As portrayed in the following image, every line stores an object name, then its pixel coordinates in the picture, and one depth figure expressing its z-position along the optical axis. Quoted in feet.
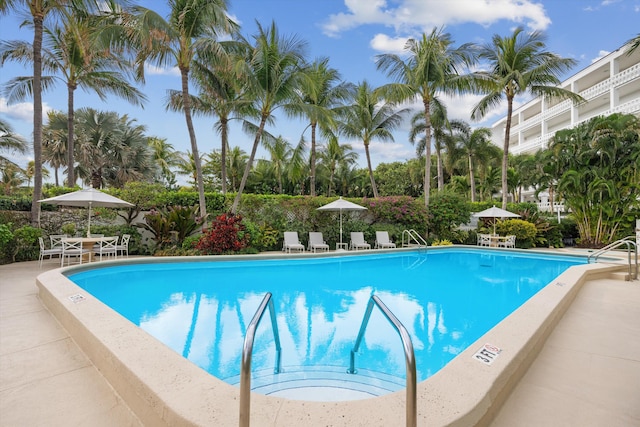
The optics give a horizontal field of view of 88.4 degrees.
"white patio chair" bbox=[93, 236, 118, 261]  30.03
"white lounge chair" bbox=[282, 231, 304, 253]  42.49
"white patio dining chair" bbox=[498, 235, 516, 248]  47.96
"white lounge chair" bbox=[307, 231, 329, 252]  43.75
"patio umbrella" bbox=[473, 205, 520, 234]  49.04
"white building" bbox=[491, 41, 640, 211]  82.17
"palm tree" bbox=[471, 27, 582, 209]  52.70
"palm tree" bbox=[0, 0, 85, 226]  32.01
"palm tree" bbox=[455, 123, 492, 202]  83.82
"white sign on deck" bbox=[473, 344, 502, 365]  8.34
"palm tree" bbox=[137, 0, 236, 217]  35.73
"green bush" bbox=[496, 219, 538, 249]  51.26
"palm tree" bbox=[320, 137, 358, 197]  98.44
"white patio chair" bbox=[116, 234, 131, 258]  32.89
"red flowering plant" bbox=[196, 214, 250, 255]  37.17
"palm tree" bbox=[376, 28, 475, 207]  51.11
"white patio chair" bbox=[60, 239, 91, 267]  27.17
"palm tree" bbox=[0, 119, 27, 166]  69.62
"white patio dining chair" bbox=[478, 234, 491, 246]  49.05
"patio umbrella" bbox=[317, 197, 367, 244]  42.57
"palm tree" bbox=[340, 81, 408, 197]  65.21
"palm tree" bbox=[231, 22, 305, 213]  41.57
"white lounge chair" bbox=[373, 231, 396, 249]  45.93
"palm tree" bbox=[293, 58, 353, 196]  59.31
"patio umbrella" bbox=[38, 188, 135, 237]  28.68
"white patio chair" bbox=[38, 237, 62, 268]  28.08
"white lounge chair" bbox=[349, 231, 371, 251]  45.83
